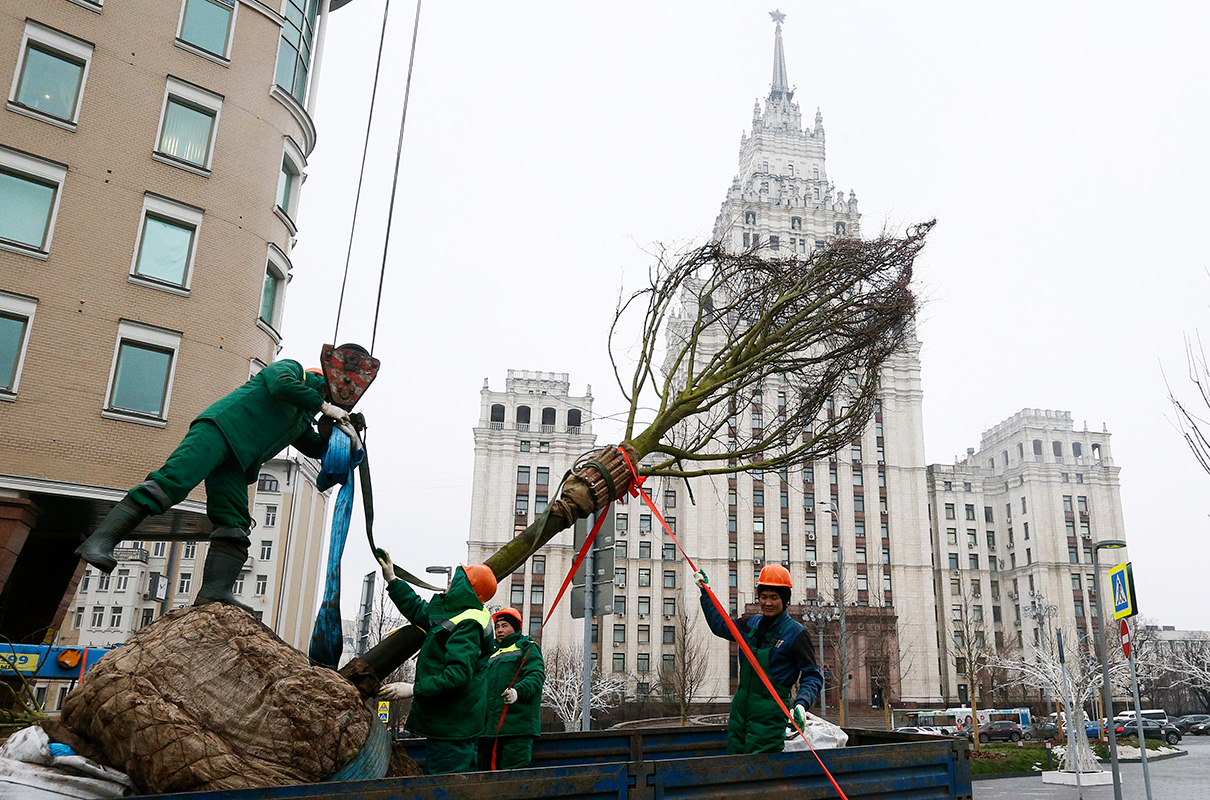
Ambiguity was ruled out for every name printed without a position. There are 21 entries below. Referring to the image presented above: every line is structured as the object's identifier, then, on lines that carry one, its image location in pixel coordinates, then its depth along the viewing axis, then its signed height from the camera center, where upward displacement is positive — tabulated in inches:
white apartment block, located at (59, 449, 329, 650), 1501.0 +93.3
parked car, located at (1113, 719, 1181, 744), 1766.9 -182.5
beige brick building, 527.8 +243.5
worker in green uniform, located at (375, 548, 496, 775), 200.1 -12.5
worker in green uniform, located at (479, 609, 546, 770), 236.2 -22.9
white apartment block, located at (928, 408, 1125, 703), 3243.1 +442.4
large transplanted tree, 342.0 +130.7
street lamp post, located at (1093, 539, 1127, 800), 538.9 -29.8
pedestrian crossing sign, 513.3 +35.5
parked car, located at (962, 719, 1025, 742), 1902.1 -196.5
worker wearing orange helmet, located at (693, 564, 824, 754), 220.5 -9.8
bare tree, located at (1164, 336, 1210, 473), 421.1 +105.5
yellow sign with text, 292.2 -19.9
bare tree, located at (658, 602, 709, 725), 2321.6 -108.7
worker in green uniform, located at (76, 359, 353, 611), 189.0 +36.5
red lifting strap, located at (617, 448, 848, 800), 216.0 -4.6
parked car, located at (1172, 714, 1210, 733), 2571.4 -214.2
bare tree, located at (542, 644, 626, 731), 1953.7 -160.7
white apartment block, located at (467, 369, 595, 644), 2829.7 +532.9
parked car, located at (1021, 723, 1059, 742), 1847.9 -198.2
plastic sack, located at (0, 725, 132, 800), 142.2 -29.1
